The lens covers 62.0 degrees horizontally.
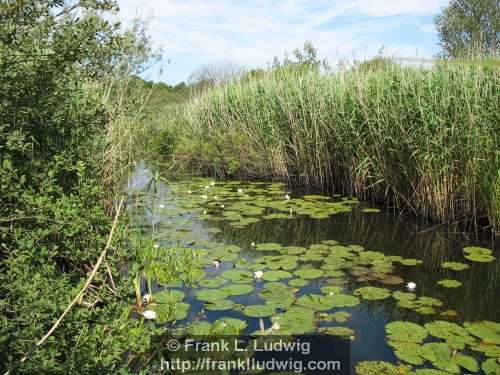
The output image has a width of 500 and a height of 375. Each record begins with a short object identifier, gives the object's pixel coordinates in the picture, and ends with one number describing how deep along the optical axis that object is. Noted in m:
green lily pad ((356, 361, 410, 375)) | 2.42
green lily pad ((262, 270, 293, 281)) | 3.72
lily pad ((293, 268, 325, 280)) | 3.78
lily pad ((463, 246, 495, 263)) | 4.20
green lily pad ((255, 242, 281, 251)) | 4.56
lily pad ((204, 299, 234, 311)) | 3.15
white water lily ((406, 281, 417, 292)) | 3.46
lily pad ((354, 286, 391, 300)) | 3.40
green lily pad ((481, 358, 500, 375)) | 2.40
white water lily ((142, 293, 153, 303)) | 2.82
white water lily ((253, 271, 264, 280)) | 3.55
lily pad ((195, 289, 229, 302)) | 3.31
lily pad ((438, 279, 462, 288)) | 3.65
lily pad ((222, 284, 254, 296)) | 3.39
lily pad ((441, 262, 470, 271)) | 4.05
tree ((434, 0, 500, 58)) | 19.77
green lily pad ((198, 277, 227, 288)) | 3.55
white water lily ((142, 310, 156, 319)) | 2.17
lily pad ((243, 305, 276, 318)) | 3.05
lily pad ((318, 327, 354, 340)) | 2.83
